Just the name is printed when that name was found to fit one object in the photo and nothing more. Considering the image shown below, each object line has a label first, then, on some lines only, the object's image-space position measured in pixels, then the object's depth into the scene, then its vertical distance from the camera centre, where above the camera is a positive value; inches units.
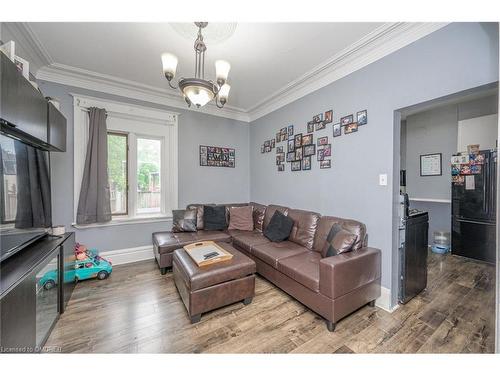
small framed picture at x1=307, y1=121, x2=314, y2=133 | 114.1 +34.4
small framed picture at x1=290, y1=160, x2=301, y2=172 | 124.4 +12.9
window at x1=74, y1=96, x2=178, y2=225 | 114.0 +18.4
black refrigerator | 120.4 -12.3
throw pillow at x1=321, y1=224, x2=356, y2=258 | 78.2 -22.6
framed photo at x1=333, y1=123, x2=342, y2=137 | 99.2 +28.4
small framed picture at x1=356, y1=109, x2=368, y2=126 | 88.0 +31.0
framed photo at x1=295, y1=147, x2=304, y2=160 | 121.6 +20.3
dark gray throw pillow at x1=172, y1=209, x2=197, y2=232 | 128.3 -22.7
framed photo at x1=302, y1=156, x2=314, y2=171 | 117.3 +13.7
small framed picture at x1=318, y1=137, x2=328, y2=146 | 106.6 +24.7
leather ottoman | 70.2 -36.7
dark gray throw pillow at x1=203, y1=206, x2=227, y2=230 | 134.8 -22.0
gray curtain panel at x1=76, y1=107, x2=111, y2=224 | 112.3 +4.3
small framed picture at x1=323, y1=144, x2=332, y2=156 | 104.4 +19.4
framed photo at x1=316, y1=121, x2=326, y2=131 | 107.3 +33.4
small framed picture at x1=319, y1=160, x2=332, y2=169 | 105.2 +12.0
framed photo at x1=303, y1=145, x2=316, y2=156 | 113.9 +21.1
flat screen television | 56.2 -3.6
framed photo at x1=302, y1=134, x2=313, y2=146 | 115.5 +27.5
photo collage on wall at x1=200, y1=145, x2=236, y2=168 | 152.8 +23.3
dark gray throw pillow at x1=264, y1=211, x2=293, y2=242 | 110.7 -24.0
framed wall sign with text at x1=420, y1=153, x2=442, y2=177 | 153.4 +17.6
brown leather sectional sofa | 67.2 -31.6
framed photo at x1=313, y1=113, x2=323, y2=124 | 108.5 +37.7
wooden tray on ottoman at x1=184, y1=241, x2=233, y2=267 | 77.8 -28.6
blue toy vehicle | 96.5 -41.3
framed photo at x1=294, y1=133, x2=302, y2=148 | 121.9 +28.6
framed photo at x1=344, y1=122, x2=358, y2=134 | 92.0 +27.6
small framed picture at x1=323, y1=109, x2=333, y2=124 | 103.3 +36.4
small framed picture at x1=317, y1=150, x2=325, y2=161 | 108.2 +17.2
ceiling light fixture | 64.1 +33.7
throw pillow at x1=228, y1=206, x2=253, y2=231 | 139.3 -22.7
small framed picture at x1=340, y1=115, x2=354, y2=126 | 93.7 +31.9
